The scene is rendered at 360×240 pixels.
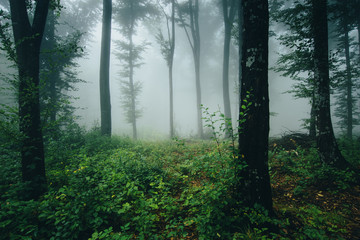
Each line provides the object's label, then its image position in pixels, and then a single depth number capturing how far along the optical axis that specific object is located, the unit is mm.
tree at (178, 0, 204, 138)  15965
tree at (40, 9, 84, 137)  10586
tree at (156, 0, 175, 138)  14172
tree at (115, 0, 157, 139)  15444
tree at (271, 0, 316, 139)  5195
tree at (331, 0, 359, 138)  10473
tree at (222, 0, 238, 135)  13202
